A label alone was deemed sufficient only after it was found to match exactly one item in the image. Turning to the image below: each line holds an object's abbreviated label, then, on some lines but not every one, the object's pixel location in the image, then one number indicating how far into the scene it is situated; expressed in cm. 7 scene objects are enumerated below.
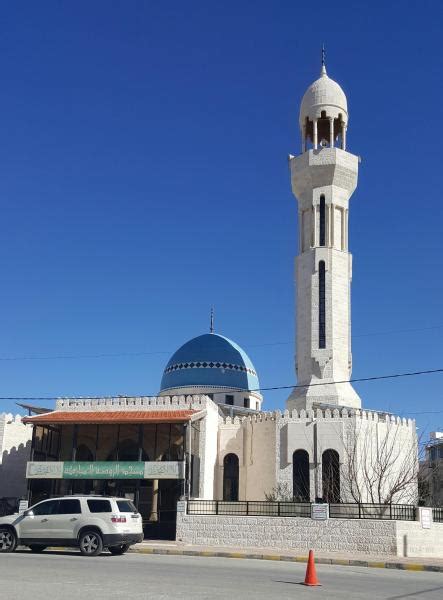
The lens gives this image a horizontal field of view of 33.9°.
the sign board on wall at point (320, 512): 2341
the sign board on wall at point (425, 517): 2297
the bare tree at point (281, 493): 3185
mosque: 3106
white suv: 1814
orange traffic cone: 1313
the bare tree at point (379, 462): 3120
